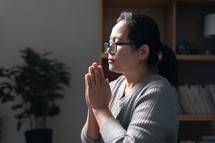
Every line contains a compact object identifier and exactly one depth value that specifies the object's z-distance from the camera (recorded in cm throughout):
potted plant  264
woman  95
